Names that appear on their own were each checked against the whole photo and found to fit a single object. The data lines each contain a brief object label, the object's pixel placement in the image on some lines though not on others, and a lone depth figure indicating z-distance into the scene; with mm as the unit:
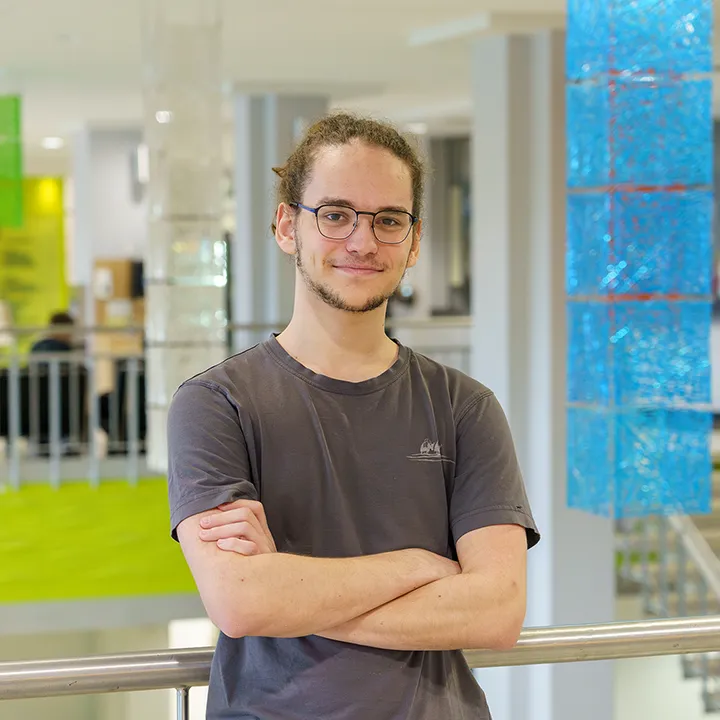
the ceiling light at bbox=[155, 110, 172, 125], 6430
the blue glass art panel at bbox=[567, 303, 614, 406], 5480
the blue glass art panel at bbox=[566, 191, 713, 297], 5367
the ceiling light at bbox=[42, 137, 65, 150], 14484
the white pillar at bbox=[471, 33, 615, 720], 7020
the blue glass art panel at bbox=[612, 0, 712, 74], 5121
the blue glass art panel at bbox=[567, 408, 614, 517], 5543
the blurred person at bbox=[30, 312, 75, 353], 9156
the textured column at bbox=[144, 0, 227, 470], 6328
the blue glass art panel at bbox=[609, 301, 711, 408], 5461
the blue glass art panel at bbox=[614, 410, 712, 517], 5543
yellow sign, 18812
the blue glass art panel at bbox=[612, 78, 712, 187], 5215
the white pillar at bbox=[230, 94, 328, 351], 9984
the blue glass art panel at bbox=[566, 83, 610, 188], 5246
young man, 1646
